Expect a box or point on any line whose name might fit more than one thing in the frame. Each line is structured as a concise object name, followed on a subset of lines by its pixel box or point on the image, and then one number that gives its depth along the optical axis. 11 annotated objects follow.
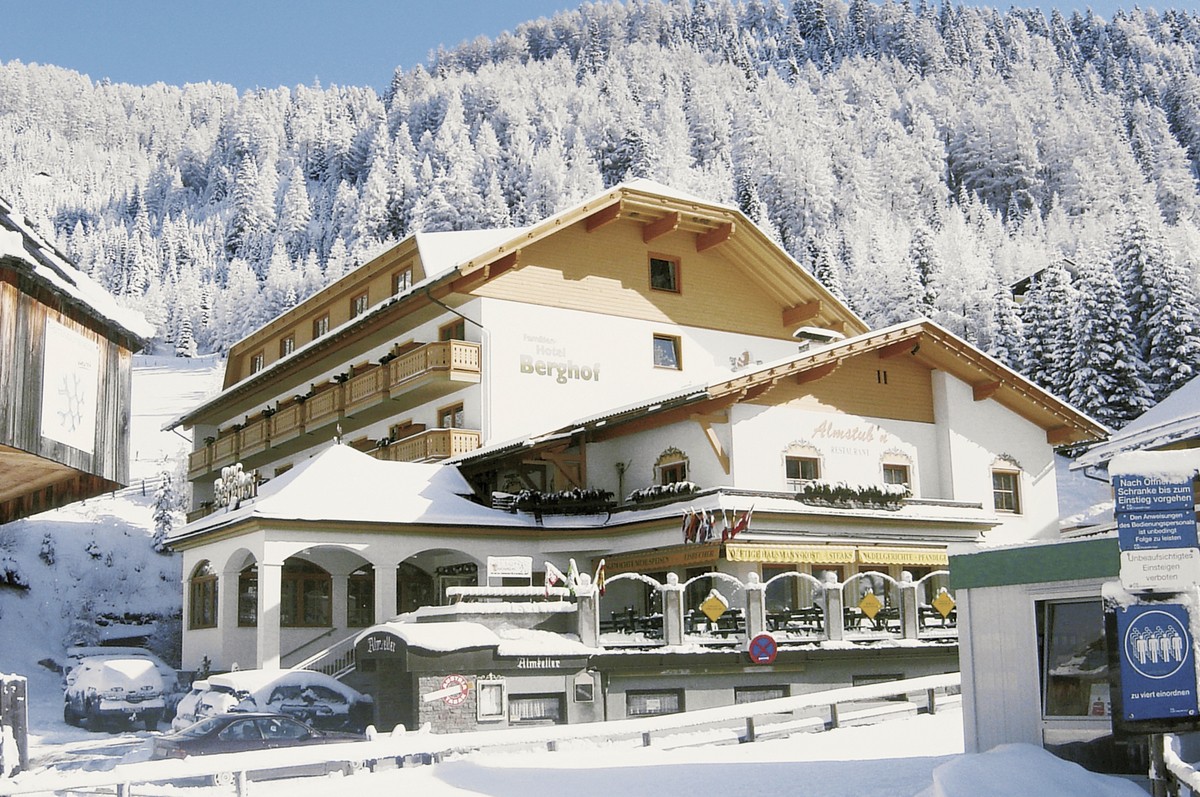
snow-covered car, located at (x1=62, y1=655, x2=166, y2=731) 31.08
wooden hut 15.61
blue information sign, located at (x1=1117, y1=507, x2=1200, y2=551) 11.28
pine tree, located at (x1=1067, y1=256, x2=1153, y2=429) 63.47
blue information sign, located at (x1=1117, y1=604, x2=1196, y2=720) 11.64
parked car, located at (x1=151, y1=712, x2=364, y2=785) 21.69
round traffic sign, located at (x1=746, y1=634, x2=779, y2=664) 27.08
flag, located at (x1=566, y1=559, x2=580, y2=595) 26.98
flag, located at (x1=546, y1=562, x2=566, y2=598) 27.00
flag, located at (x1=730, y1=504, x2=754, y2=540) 29.33
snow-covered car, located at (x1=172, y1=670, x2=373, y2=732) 25.55
